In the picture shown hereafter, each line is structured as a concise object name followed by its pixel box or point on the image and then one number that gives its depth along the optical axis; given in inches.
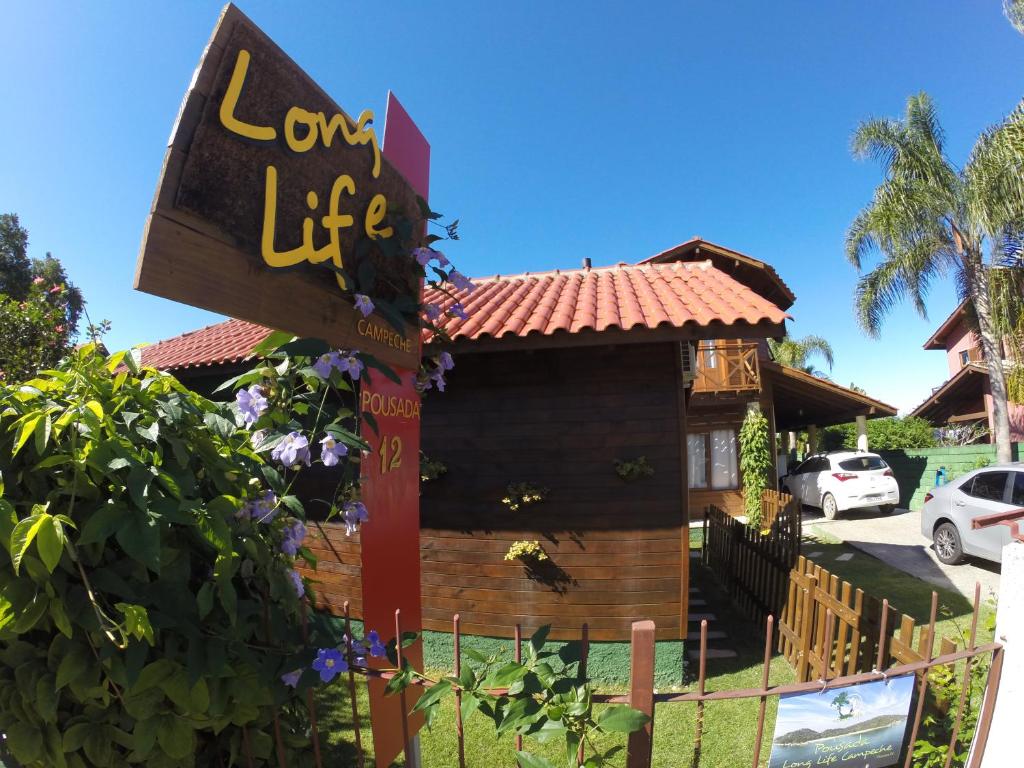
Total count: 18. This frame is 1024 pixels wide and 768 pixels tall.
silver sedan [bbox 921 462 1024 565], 297.2
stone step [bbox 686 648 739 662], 206.8
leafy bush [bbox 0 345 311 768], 48.4
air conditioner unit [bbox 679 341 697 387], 257.4
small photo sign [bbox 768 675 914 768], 74.1
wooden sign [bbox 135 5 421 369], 46.2
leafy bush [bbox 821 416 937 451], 851.4
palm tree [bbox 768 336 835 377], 1224.2
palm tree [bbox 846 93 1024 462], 521.0
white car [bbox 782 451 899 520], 539.8
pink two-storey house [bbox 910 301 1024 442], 759.1
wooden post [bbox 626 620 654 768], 62.0
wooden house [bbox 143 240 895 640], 185.9
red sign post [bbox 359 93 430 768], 74.1
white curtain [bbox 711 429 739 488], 665.0
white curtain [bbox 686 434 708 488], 663.8
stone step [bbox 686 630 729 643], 225.6
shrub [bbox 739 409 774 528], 581.3
